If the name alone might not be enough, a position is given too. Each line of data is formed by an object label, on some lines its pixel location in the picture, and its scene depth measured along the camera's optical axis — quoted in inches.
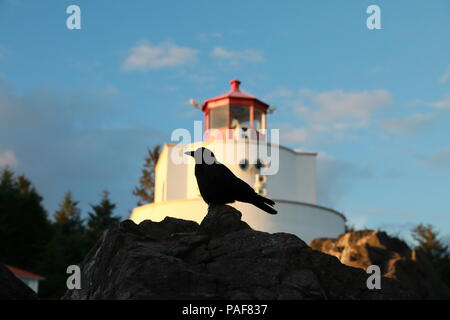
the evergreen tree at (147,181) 1964.8
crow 288.5
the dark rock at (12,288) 317.4
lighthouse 1037.8
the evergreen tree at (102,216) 1867.6
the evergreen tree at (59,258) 1225.7
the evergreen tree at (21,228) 1353.3
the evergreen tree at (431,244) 1592.5
